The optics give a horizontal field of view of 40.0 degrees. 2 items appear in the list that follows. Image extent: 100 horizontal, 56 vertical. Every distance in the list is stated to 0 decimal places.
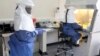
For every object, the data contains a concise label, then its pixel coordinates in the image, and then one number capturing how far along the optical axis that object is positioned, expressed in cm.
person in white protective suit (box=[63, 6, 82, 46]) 351
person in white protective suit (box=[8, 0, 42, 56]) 222
